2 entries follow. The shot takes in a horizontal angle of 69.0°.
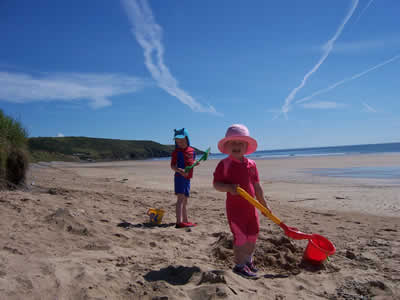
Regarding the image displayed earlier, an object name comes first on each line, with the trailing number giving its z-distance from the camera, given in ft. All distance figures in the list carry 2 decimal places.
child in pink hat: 9.79
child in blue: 16.89
